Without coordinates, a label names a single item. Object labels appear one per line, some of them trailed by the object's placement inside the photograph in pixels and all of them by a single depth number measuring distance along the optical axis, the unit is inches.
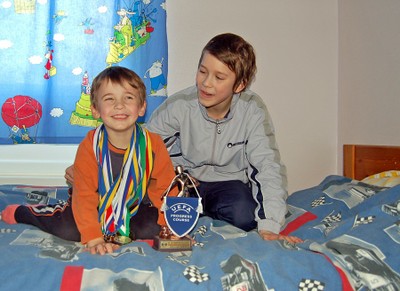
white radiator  95.5
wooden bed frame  76.8
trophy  46.1
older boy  62.2
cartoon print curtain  89.5
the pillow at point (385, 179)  65.9
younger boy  53.1
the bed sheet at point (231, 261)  37.5
